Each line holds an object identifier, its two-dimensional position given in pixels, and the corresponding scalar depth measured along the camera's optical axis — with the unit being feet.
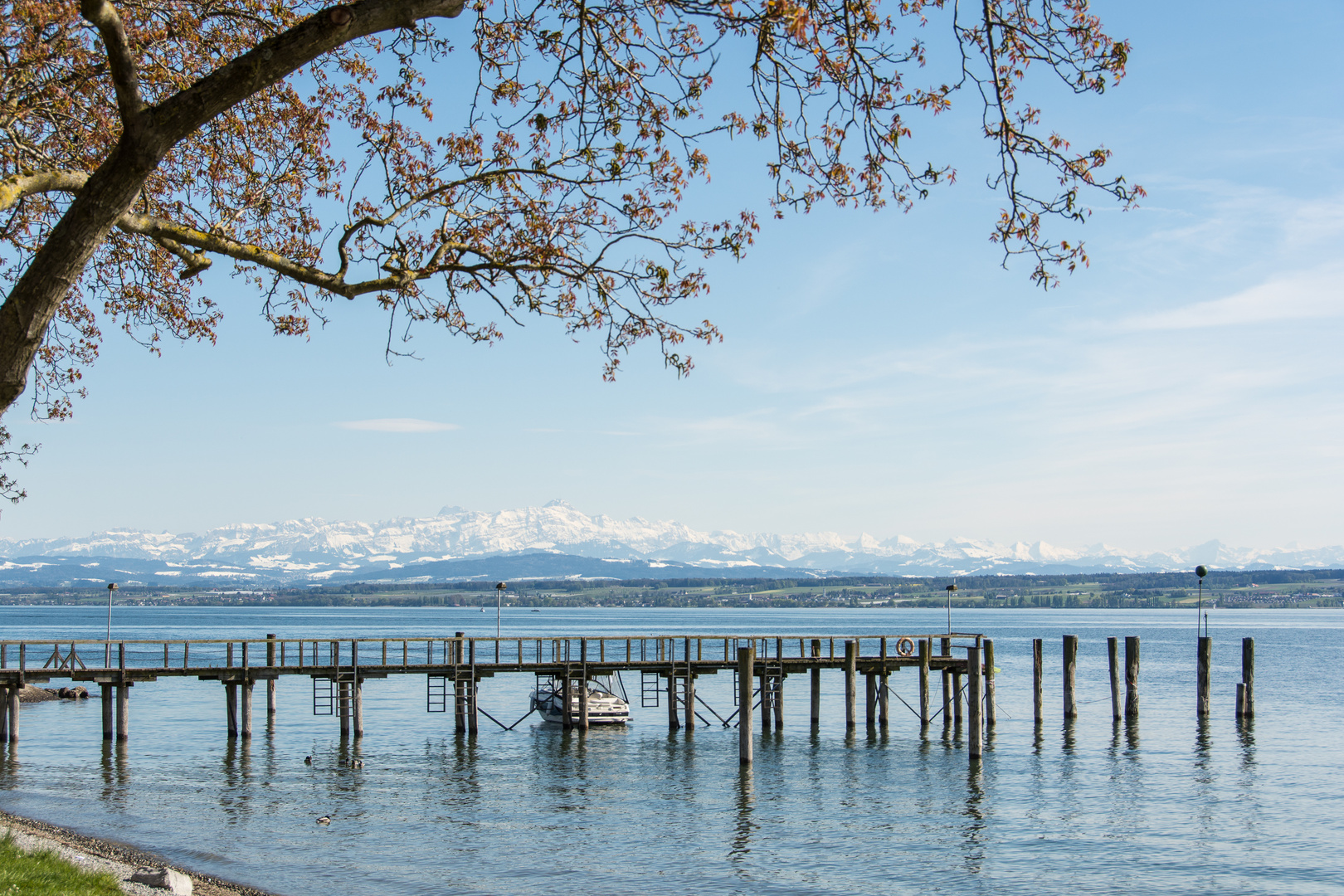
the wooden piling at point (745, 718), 137.18
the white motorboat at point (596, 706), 178.60
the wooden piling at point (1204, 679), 175.94
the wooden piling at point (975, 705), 135.85
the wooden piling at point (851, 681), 155.94
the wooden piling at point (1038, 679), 174.70
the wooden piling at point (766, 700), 169.37
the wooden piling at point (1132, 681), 178.20
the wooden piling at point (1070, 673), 177.78
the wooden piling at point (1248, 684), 183.11
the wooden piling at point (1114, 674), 177.88
